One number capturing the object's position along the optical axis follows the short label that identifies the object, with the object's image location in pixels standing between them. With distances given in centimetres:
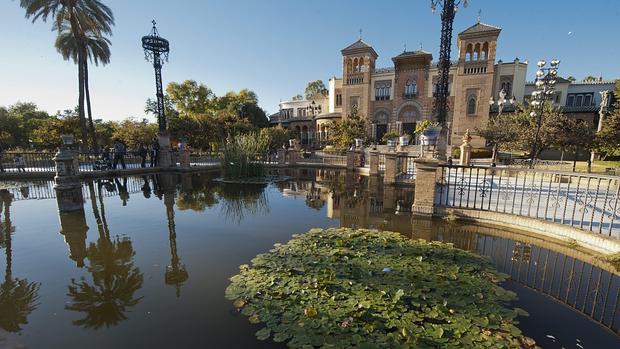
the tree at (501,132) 2039
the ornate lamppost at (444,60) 1291
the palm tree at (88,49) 2062
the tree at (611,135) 1351
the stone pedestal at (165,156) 1655
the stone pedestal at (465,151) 1630
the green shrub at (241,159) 1262
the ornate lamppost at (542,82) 1383
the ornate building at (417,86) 3331
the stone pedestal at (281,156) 1888
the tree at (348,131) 2806
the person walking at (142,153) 1628
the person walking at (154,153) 1659
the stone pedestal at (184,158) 1606
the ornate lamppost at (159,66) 1659
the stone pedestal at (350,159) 1736
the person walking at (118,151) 1488
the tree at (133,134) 2673
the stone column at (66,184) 700
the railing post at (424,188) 648
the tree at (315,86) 6950
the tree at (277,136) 2970
